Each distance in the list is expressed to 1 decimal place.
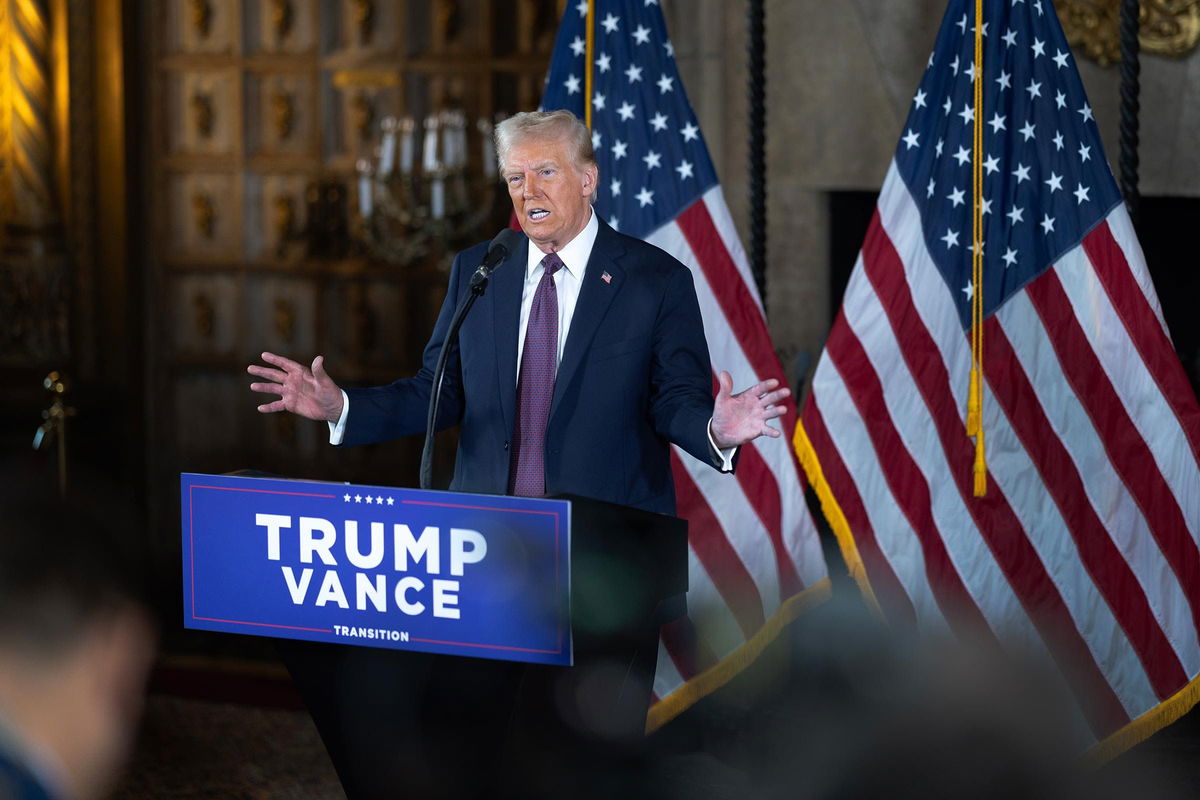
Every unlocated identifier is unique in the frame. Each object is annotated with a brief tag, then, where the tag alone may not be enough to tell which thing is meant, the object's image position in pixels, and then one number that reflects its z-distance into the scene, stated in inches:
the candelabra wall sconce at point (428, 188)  500.7
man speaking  236.2
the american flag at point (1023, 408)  317.4
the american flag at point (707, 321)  348.8
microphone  209.3
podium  193.5
